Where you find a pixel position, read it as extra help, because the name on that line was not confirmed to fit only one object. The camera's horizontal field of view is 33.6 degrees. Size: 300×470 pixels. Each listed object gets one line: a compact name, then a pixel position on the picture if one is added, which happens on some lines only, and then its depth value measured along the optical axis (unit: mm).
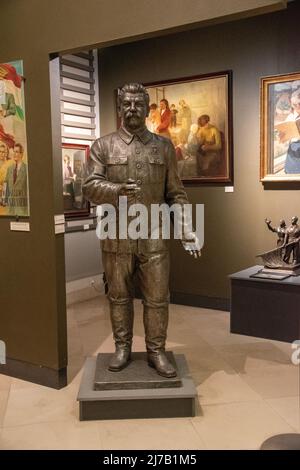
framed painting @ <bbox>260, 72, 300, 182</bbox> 5621
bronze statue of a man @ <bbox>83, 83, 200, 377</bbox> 3488
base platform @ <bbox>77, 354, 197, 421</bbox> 3420
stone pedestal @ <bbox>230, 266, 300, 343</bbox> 4941
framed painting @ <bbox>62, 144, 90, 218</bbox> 6703
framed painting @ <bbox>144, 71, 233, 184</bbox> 6191
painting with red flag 3936
